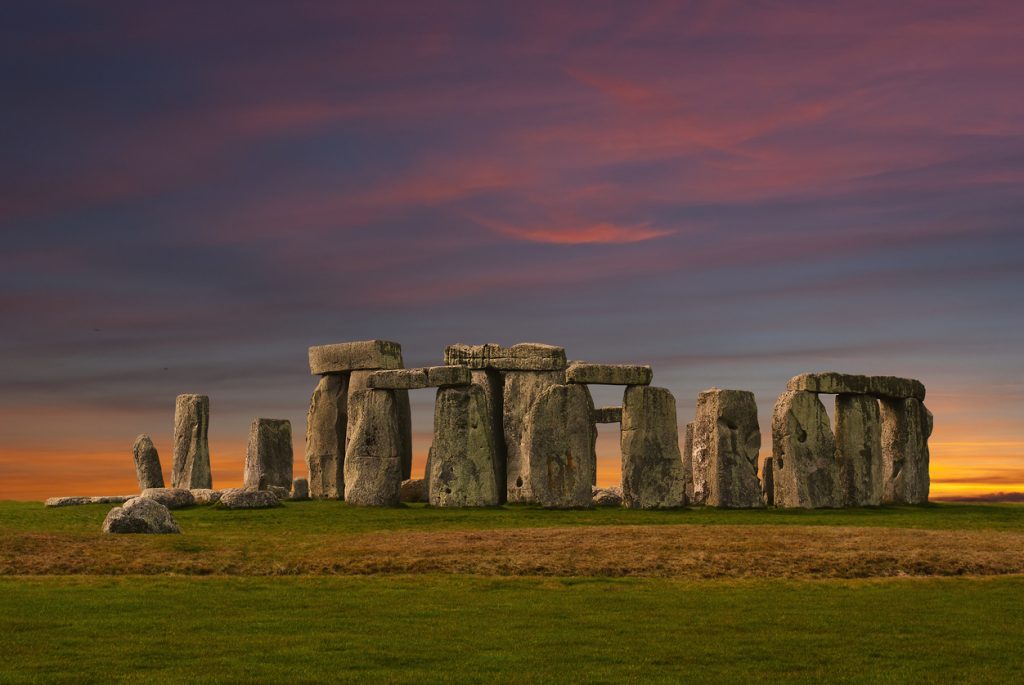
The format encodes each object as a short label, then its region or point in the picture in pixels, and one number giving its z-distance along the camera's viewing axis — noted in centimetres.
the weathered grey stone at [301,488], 3528
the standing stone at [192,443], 3475
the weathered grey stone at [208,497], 2966
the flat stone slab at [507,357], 3127
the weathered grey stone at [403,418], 3256
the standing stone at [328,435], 3388
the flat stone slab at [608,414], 3744
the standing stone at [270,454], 3491
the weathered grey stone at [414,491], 3130
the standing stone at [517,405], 3069
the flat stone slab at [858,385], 2805
